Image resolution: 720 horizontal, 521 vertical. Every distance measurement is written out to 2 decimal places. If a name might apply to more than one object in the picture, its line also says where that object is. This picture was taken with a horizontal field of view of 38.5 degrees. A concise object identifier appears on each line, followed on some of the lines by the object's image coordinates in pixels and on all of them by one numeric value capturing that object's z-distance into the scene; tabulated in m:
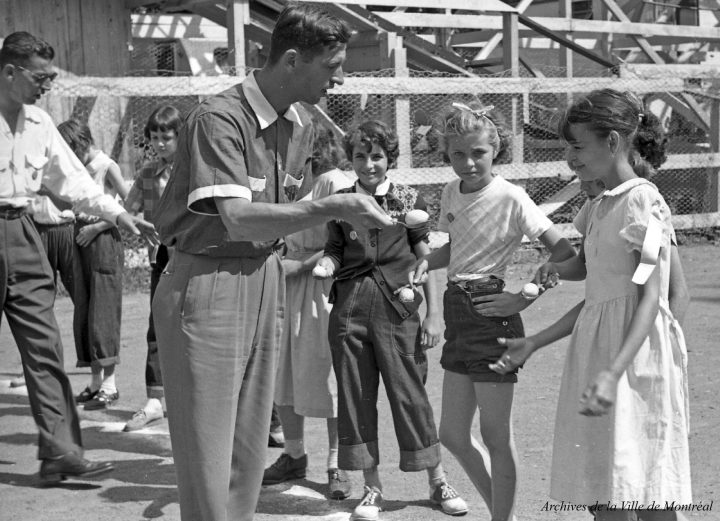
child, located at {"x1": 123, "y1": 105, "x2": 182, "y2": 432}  6.02
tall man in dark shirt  3.21
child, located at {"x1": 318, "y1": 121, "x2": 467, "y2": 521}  4.58
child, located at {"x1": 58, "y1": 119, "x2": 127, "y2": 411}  6.70
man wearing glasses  5.04
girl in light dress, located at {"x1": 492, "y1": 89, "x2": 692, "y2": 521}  3.21
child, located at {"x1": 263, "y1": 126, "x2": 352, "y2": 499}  5.04
